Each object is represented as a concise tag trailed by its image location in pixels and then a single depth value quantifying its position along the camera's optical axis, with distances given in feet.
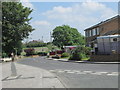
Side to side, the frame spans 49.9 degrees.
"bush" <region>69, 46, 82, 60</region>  64.13
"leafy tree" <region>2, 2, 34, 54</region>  72.41
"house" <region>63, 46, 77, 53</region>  121.37
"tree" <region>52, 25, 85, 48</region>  183.12
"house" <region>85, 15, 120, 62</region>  50.94
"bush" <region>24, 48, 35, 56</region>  192.64
